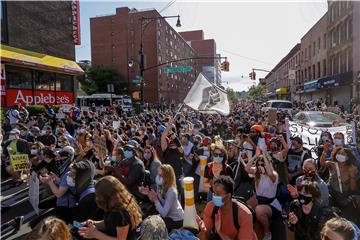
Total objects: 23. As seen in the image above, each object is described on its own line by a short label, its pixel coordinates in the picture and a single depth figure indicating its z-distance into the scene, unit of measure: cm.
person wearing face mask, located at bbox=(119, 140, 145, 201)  520
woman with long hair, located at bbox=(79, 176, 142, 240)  316
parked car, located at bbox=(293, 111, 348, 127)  1148
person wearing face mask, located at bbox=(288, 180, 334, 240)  393
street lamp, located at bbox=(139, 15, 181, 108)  2406
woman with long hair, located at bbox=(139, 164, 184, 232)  433
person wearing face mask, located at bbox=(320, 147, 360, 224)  487
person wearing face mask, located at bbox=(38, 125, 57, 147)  880
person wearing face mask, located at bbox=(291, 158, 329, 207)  442
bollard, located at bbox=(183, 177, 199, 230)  357
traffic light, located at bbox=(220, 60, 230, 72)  2812
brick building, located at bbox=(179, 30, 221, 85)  12670
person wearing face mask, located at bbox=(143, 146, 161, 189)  606
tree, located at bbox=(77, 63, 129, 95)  5956
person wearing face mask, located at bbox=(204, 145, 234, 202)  582
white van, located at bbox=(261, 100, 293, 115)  2553
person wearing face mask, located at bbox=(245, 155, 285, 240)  509
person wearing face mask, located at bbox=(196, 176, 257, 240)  350
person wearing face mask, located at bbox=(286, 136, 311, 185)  638
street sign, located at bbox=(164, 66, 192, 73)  2498
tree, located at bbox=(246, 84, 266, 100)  9050
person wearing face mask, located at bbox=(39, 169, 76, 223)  454
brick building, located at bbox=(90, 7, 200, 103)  6275
